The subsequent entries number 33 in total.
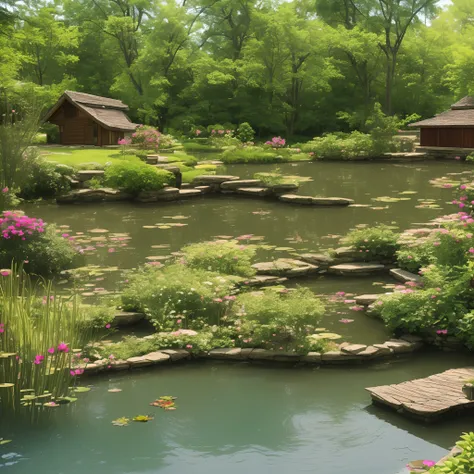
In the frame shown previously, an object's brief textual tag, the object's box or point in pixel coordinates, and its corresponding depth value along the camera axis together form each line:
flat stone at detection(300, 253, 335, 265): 11.67
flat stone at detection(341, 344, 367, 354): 7.50
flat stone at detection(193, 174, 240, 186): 22.47
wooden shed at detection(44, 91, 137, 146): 33.78
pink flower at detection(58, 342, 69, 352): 5.68
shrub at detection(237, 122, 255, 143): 39.34
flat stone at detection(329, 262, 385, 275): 11.19
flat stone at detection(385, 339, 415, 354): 7.75
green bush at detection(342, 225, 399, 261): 11.70
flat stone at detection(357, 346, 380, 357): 7.50
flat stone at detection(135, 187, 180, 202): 20.75
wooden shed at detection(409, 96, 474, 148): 34.25
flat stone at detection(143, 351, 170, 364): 7.43
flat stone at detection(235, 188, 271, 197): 21.06
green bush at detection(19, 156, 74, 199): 20.72
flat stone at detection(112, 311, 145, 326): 8.70
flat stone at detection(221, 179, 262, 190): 21.99
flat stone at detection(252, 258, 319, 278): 10.96
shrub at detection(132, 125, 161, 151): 30.55
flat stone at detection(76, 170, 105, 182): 22.30
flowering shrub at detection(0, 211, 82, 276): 10.89
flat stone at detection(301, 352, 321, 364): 7.50
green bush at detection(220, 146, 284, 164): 31.19
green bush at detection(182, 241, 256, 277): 10.39
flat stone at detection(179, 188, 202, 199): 21.22
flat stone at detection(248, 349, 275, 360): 7.56
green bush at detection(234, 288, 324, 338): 7.64
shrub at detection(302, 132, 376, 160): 32.34
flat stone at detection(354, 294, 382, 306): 9.37
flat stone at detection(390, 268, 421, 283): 10.13
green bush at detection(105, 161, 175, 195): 21.09
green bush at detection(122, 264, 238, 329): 8.37
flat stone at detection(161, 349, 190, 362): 7.57
